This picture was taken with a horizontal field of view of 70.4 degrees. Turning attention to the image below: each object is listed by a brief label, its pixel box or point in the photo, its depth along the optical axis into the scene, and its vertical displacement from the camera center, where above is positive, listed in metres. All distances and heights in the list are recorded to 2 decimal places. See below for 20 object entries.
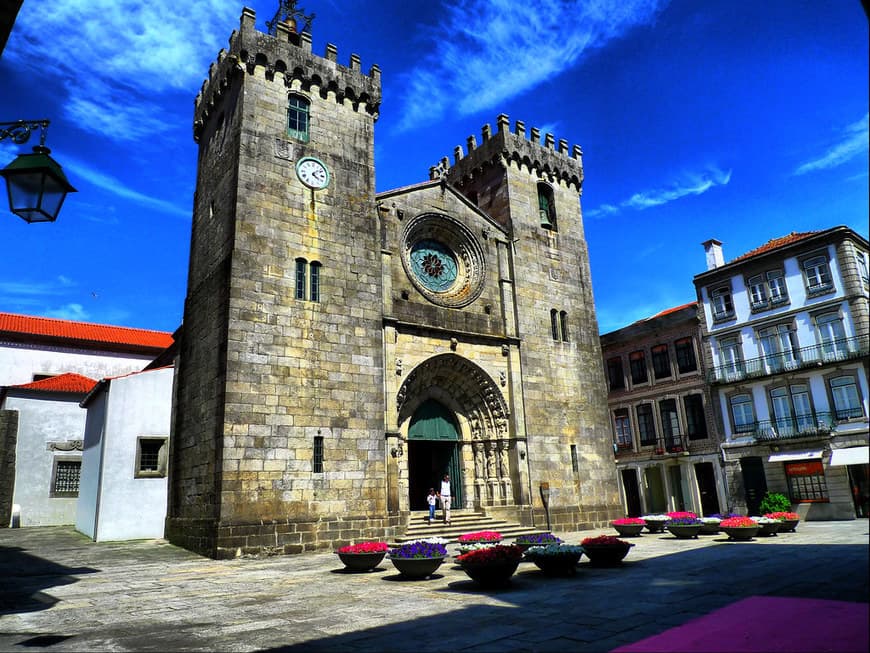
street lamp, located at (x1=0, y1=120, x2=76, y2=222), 6.79 +3.46
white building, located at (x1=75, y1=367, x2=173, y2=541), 21.14 +1.58
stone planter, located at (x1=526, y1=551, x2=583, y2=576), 12.18 -1.59
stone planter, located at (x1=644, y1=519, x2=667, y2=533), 22.03 -1.78
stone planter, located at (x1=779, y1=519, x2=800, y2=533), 16.74 -1.53
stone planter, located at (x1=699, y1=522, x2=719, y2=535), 19.37 -1.72
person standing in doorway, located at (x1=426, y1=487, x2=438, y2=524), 21.67 -0.50
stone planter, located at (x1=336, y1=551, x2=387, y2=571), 13.64 -1.48
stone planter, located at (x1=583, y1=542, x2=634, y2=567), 13.23 -1.59
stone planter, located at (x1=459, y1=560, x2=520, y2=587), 11.01 -1.53
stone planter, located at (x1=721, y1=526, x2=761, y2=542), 16.33 -1.62
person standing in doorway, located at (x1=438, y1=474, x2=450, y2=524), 21.61 -0.33
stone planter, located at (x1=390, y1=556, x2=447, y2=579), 12.46 -1.53
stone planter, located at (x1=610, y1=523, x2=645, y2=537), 20.77 -1.73
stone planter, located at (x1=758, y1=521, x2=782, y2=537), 16.53 -1.58
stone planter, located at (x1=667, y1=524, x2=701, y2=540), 19.17 -1.73
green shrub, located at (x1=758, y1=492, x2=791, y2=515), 20.00 -1.13
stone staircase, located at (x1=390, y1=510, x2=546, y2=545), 20.42 -1.37
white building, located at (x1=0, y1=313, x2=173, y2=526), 27.42 +3.61
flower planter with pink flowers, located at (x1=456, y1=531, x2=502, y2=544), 15.47 -1.31
